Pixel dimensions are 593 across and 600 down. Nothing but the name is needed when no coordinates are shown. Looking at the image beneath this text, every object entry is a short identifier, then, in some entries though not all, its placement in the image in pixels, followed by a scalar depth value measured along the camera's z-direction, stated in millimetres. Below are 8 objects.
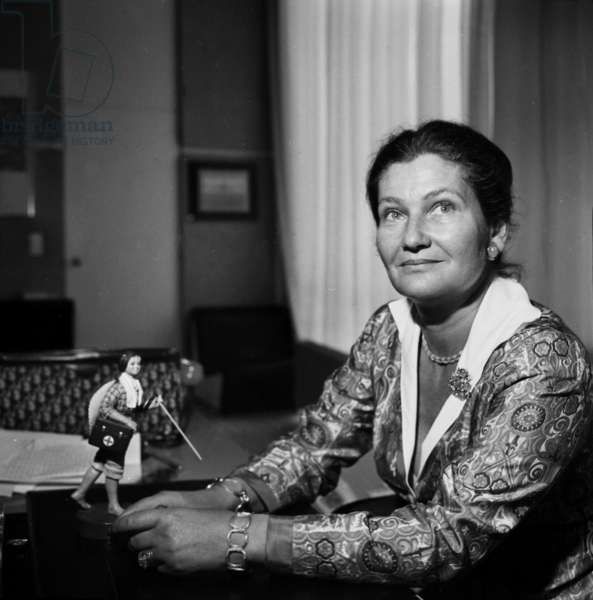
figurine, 1147
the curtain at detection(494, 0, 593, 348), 1754
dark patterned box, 1520
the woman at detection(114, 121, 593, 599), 1000
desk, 926
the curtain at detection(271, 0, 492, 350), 2242
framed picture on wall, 2311
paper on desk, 1342
